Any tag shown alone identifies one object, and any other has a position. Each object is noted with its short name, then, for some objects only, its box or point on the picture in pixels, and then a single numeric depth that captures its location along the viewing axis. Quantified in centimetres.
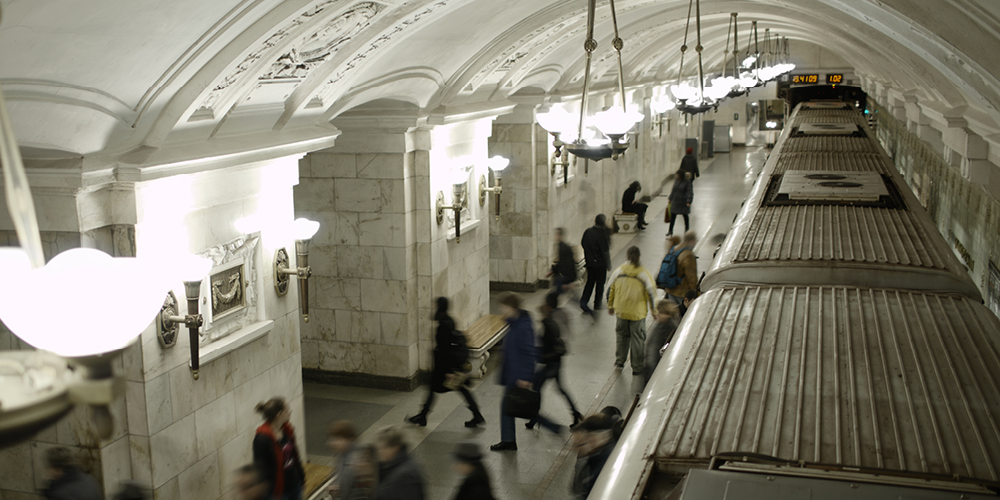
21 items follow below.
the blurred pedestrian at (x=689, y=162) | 2050
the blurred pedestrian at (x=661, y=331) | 686
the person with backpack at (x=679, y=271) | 919
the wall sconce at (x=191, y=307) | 524
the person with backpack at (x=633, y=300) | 855
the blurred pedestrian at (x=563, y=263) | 1061
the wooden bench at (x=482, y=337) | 961
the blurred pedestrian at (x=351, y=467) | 459
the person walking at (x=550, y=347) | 713
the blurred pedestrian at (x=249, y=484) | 425
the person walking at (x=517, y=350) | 673
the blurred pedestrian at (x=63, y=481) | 444
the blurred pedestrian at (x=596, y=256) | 1120
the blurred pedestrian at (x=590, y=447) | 450
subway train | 285
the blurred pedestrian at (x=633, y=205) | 1789
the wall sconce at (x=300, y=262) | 666
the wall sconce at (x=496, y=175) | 1072
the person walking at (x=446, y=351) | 732
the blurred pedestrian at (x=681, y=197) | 1583
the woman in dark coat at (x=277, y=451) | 520
